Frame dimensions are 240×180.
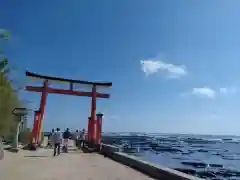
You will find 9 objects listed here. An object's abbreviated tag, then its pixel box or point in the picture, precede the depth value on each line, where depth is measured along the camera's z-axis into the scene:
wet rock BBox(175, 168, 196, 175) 15.16
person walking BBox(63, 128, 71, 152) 10.50
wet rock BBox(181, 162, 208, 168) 20.73
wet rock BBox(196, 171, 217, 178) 15.71
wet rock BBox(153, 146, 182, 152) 36.18
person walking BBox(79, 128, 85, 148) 13.70
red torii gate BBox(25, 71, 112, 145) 11.63
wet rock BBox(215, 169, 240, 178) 17.31
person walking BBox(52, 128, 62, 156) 9.35
